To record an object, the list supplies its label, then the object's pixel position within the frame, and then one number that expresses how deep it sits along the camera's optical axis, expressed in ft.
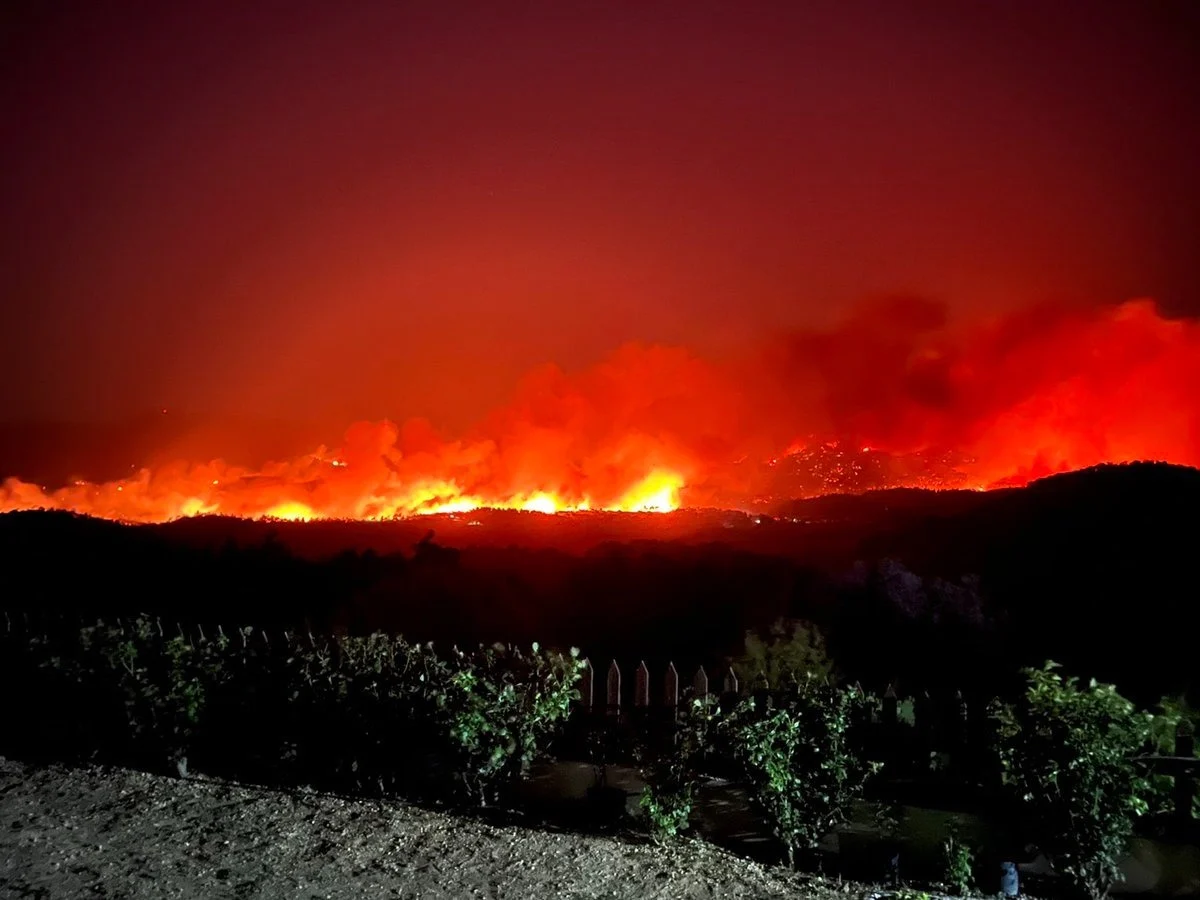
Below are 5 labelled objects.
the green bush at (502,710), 27.96
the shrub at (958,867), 25.45
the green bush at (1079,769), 22.77
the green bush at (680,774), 26.61
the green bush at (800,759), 25.22
